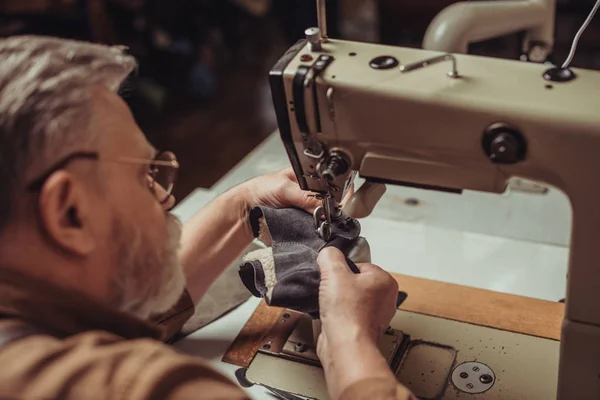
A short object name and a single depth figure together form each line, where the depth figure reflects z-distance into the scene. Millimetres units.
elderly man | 742
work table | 1329
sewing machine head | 902
